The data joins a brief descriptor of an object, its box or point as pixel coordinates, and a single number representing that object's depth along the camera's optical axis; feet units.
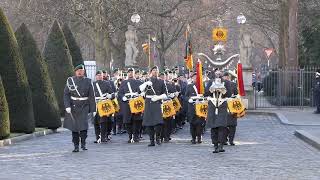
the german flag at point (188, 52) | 85.28
